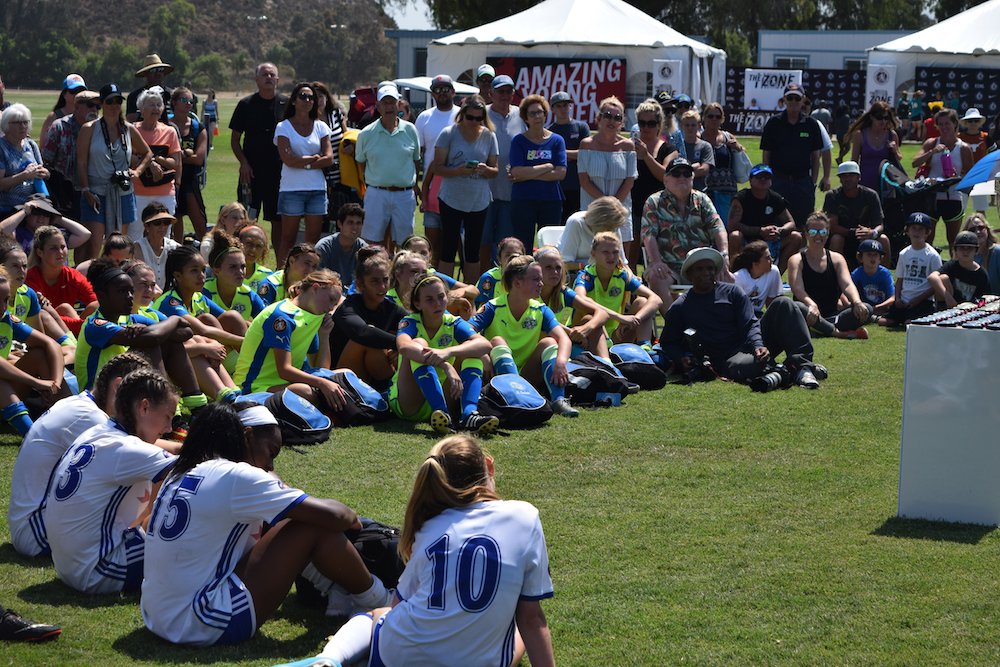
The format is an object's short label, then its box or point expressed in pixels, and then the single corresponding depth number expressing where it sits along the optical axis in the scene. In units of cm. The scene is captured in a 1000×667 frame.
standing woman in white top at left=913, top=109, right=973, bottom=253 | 1283
